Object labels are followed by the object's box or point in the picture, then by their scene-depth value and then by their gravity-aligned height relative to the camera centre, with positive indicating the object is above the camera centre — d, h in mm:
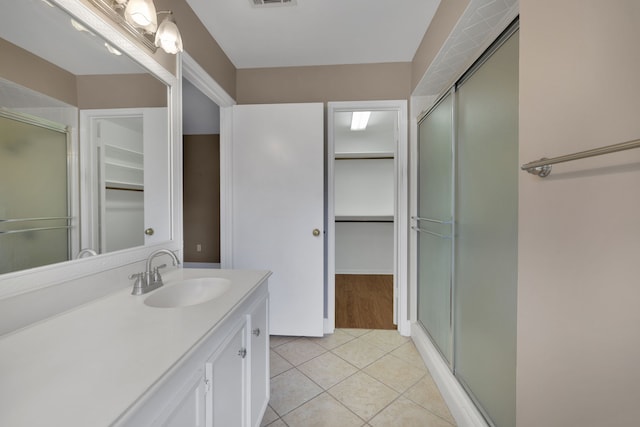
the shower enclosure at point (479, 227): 1048 -91
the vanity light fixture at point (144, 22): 1036 +799
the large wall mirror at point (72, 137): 748 +263
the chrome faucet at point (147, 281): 1018 -297
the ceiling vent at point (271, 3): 1603 +1297
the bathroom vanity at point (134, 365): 459 -343
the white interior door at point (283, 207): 2221 +18
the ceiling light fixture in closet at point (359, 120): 3270 +1220
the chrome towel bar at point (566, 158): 495 +127
